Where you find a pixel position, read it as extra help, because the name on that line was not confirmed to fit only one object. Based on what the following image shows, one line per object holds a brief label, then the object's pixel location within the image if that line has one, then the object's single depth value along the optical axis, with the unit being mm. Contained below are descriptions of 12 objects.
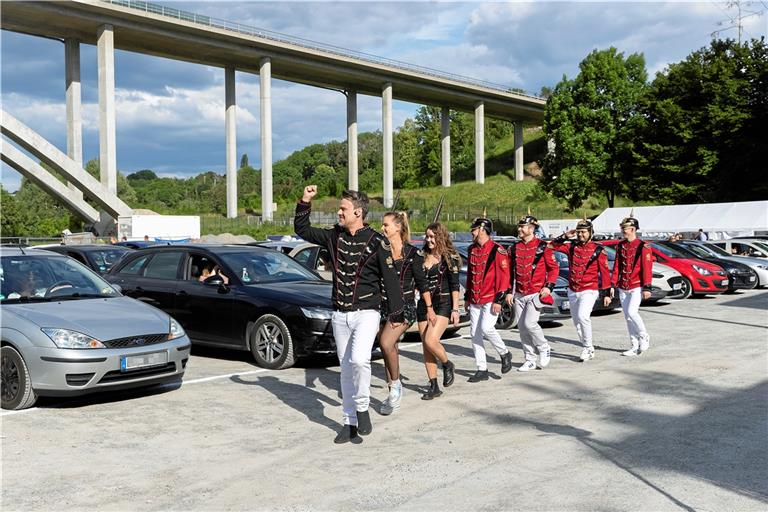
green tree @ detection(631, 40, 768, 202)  51844
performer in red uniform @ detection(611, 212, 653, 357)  11688
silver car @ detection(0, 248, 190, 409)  7742
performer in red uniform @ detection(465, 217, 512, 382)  9844
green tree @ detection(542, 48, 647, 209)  61656
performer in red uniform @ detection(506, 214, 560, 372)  10461
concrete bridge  53125
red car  20922
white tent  34125
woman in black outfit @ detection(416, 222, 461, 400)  8953
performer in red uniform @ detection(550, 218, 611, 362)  11242
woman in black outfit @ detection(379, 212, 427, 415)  7914
